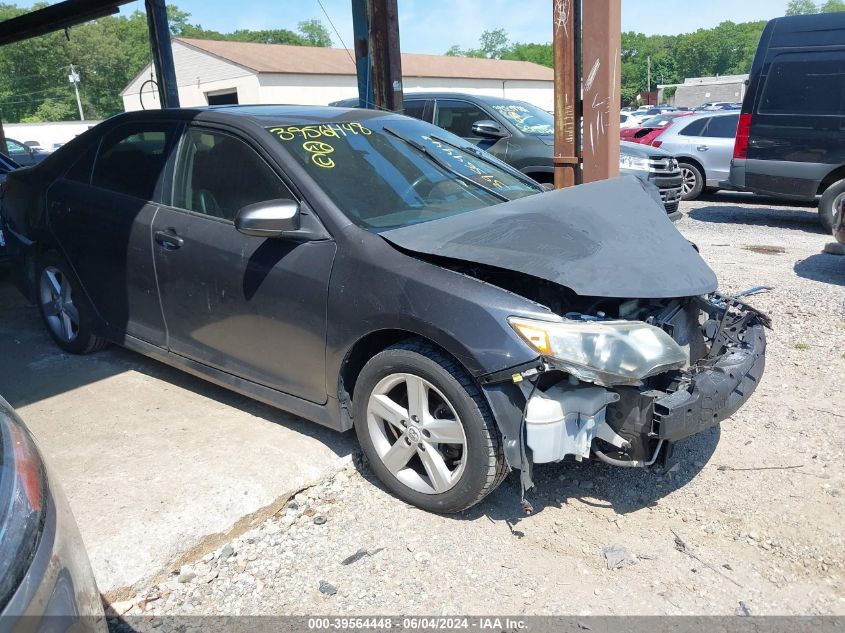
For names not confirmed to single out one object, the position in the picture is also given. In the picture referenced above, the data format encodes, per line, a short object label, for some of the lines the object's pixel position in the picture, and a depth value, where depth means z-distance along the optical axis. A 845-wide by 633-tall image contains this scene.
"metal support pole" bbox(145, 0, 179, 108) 9.20
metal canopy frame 9.26
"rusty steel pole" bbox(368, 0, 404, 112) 5.89
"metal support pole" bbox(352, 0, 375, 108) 6.11
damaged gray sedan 2.69
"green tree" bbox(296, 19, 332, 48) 102.69
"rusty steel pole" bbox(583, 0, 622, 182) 5.00
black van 8.65
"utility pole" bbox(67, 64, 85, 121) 63.54
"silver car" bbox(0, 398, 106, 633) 1.35
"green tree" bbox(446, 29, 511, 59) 129.00
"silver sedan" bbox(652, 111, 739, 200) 11.89
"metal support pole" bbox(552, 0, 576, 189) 5.23
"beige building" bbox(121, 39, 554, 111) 38.09
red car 13.09
